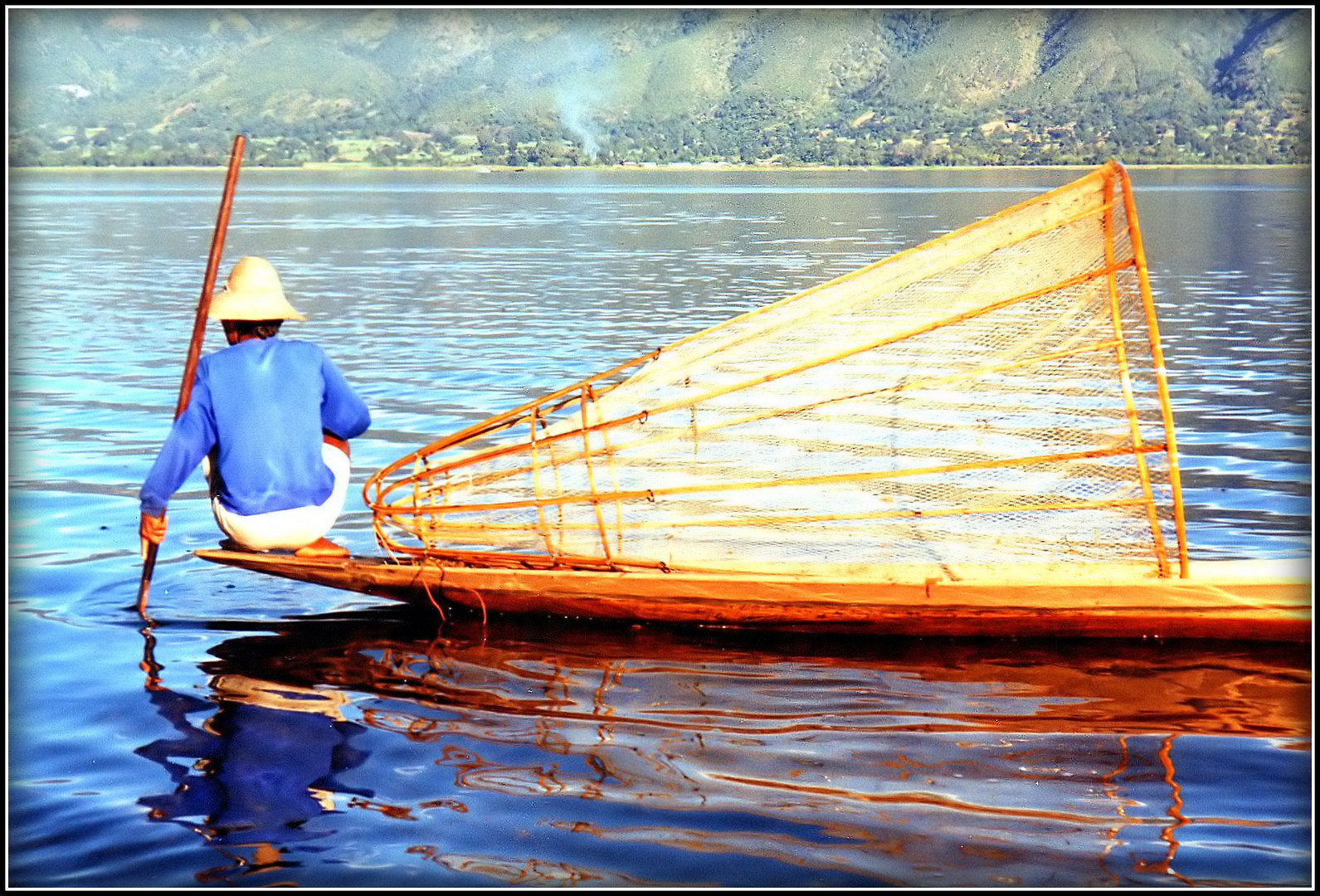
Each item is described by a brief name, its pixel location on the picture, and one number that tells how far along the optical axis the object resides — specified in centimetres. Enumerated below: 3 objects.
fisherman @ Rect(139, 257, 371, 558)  1387
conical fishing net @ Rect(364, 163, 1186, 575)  1375
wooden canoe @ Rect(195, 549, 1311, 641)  1366
